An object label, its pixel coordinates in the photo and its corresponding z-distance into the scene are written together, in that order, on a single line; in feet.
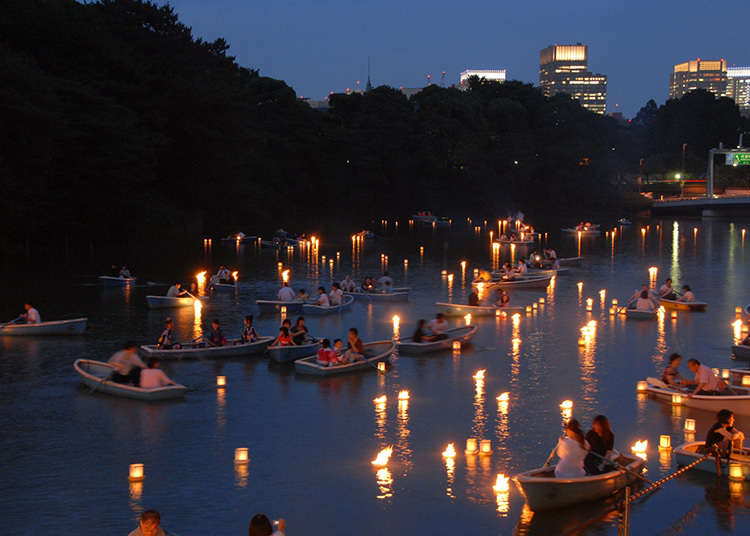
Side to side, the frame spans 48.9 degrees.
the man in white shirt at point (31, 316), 77.51
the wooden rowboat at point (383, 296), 102.73
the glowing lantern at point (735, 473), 40.06
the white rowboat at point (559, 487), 36.01
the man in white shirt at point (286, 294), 94.73
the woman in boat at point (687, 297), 94.17
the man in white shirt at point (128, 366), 55.88
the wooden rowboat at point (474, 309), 91.25
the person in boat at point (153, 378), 54.39
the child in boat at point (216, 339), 68.03
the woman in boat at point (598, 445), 37.52
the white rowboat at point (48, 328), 76.79
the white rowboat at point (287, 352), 65.46
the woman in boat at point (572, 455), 36.76
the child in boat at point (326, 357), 61.87
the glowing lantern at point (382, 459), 42.50
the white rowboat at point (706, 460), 40.09
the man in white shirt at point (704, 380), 50.52
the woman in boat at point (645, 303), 89.40
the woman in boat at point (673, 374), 54.65
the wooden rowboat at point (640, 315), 88.69
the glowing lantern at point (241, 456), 42.93
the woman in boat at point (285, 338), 66.13
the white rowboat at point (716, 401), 50.34
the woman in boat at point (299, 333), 67.26
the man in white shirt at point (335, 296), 94.02
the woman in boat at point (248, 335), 69.41
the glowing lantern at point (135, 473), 40.47
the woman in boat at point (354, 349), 63.10
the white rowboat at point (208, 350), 66.44
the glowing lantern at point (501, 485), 39.04
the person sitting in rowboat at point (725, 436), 40.52
